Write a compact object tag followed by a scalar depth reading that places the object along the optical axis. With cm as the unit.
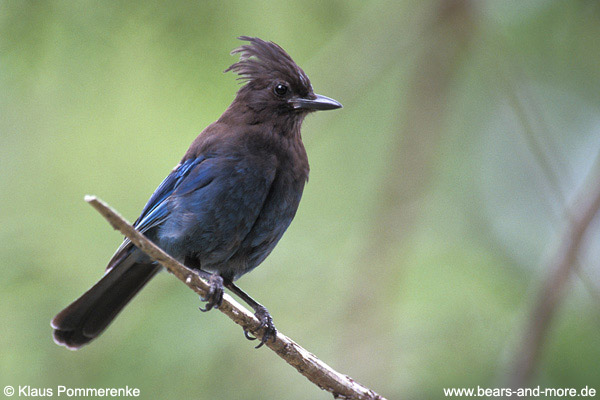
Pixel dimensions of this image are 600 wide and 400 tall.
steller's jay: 793
